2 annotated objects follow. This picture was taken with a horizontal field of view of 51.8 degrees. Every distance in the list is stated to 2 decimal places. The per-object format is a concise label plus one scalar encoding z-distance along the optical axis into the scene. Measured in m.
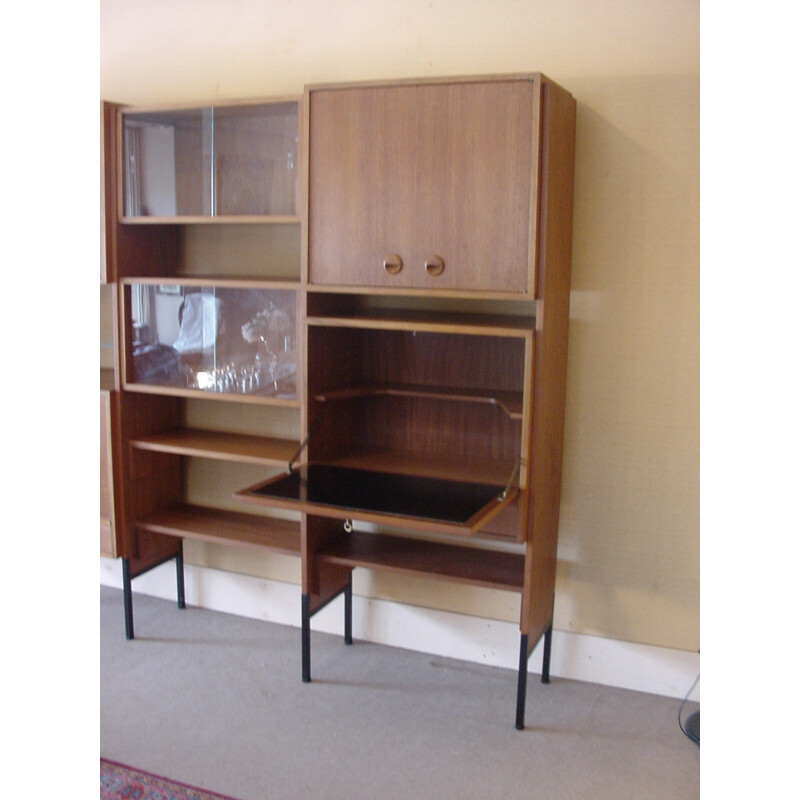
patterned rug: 2.22
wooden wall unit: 2.38
